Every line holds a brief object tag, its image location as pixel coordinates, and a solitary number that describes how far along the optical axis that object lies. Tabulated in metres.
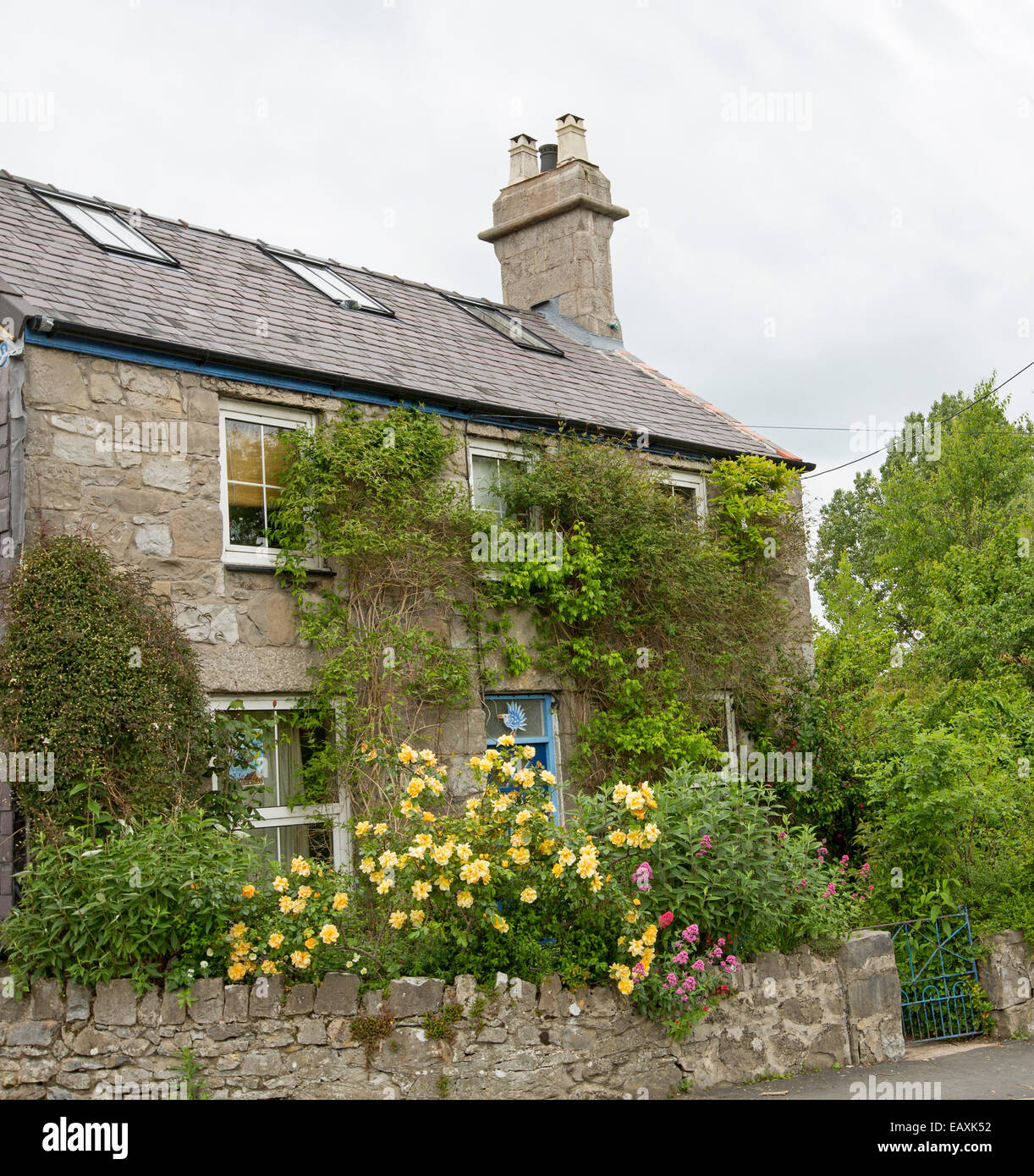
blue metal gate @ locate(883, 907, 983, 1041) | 9.23
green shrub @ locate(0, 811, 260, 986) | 7.23
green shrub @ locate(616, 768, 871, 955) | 7.85
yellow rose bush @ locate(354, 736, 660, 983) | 7.36
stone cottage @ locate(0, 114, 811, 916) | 9.17
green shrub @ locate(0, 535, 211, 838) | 8.20
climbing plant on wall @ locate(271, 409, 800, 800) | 10.41
